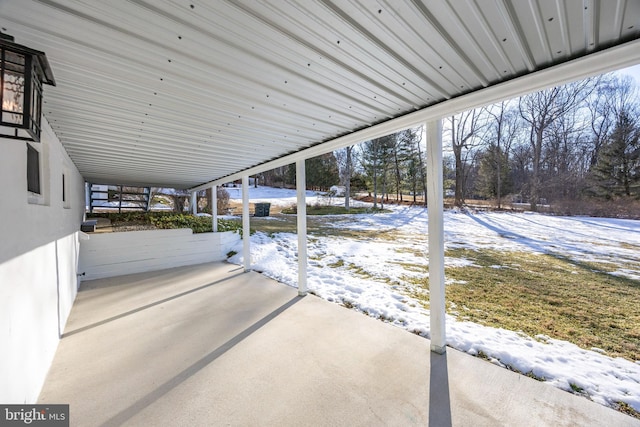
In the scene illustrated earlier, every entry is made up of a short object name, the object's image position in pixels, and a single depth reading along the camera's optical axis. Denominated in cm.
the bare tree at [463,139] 1306
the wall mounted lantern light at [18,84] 85
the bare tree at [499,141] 1155
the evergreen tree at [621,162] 648
